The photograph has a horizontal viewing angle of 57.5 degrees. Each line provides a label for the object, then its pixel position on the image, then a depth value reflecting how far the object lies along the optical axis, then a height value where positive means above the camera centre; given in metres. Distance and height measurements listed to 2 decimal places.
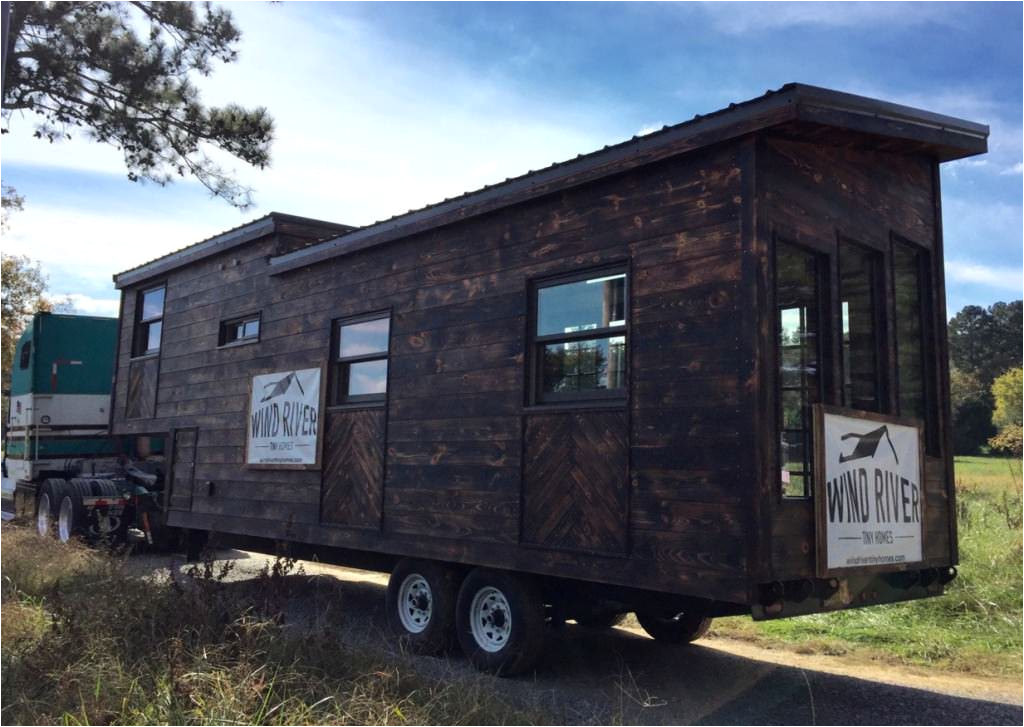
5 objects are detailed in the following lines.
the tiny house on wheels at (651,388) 5.94 +0.77
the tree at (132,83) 8.95 +3.84
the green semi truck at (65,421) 14.54 +0.79
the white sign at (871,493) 6.11 +0.03
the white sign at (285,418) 9.50 +0.62
